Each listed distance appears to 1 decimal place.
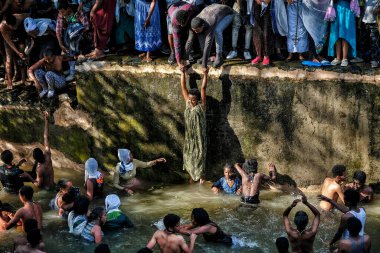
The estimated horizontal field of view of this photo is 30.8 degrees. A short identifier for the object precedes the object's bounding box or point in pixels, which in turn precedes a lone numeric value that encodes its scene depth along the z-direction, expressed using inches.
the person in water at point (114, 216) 387.2
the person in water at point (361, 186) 394.3
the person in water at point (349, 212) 339.8
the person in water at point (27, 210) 373.4
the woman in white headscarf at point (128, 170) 441.7
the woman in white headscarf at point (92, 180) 425.4
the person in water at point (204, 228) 355.3
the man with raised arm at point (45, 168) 437.1
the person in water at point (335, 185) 390.0
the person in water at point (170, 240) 329.7
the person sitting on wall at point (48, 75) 481.1
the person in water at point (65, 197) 396.2
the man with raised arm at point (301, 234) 327.0
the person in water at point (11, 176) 439.5
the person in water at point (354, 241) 317.4
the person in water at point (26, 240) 337.1
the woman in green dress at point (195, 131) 427.8
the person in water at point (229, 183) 430.0
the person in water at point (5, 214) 385.4
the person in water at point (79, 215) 371.2
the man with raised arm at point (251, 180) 415.5
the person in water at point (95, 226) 371.6
